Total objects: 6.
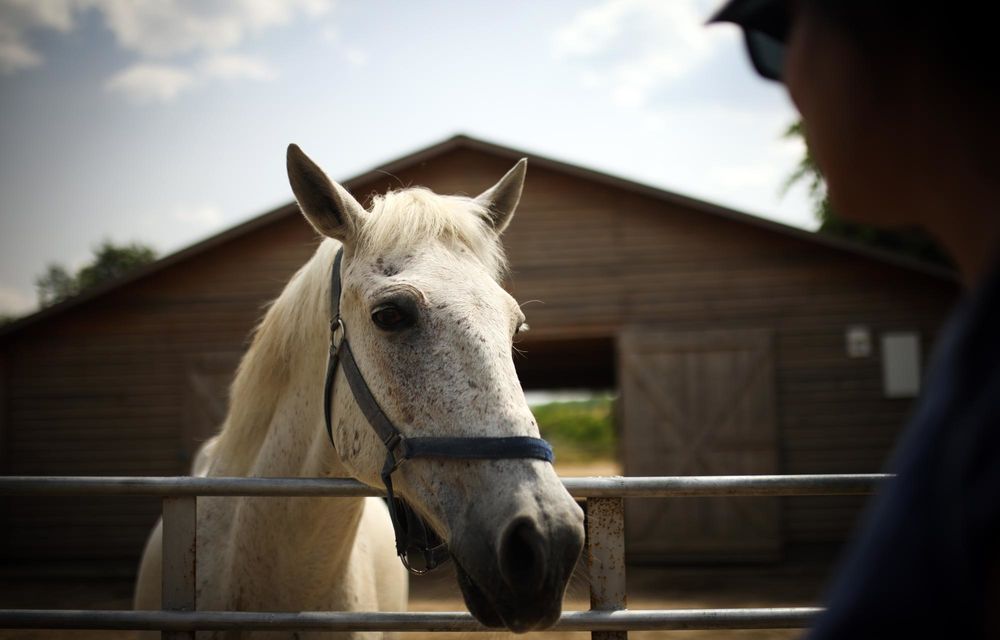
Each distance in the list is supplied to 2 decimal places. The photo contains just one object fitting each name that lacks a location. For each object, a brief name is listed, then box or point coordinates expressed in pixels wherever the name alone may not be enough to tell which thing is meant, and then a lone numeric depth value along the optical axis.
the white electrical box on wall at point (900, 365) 9.46
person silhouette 0.47
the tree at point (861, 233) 17.56
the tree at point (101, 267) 33.28
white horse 1.50
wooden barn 9.46
